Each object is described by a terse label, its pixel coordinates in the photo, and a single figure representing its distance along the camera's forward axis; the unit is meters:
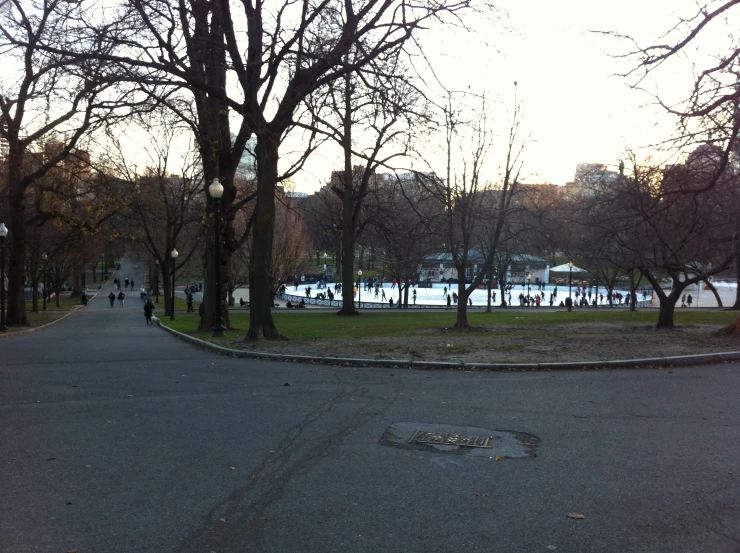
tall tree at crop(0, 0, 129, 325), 13.23
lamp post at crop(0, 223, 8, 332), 22.83
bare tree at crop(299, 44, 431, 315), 13.36
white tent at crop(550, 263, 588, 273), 98.12
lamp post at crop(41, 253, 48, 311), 49.64
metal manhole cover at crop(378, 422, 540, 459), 6.12
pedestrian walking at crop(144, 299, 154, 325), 34.06
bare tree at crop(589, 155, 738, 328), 17.50
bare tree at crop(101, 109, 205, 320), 31.69
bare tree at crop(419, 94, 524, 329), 27.09
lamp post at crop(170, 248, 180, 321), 37.95
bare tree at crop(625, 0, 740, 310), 11.57
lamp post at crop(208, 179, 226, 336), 18.22
